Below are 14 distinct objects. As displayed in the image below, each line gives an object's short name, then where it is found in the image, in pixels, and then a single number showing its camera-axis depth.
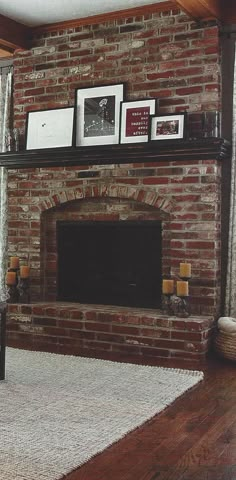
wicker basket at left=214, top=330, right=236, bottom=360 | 4.06
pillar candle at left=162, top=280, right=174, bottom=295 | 4.29
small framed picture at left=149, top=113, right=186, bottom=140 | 4.39
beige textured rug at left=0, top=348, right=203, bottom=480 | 2.33
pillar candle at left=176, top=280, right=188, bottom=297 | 4.22
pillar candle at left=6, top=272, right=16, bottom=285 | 4.86
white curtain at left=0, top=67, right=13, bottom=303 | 5.37
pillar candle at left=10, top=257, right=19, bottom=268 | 4.93
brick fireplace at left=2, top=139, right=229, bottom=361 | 4.29
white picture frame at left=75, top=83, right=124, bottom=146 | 4.69
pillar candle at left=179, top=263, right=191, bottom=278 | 4.27
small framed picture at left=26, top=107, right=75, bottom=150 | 4.87
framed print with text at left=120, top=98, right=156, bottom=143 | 4.54
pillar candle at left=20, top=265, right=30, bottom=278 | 4.86
